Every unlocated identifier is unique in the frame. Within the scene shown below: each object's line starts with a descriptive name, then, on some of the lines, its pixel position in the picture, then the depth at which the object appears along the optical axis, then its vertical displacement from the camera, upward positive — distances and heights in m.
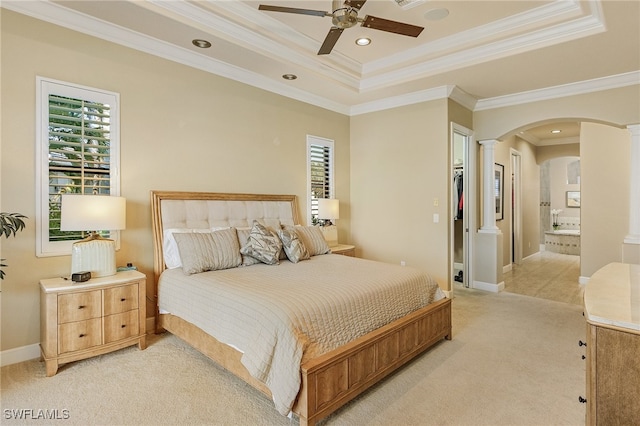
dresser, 1.21 -0.56
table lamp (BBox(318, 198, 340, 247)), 4.79 -0.03
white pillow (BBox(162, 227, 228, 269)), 3.29 -0.34
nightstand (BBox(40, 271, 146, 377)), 2.50 -0.80
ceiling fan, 2.52 +1.50
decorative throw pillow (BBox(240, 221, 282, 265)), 3.41 -0.34
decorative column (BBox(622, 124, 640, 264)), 4.16 +0.07
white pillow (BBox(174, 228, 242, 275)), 3.05 -0.34
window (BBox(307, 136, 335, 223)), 5.03 +0.66
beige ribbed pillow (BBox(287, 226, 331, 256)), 3.97 -0.31
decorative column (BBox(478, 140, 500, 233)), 5.27 +0.38
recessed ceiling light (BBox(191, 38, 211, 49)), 3.30 +1.69
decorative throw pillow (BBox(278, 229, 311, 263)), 3.60 -0.35
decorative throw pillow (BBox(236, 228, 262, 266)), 3.41 -0.28
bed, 1.96 -0.66
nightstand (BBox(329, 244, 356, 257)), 4.68 -0.51
